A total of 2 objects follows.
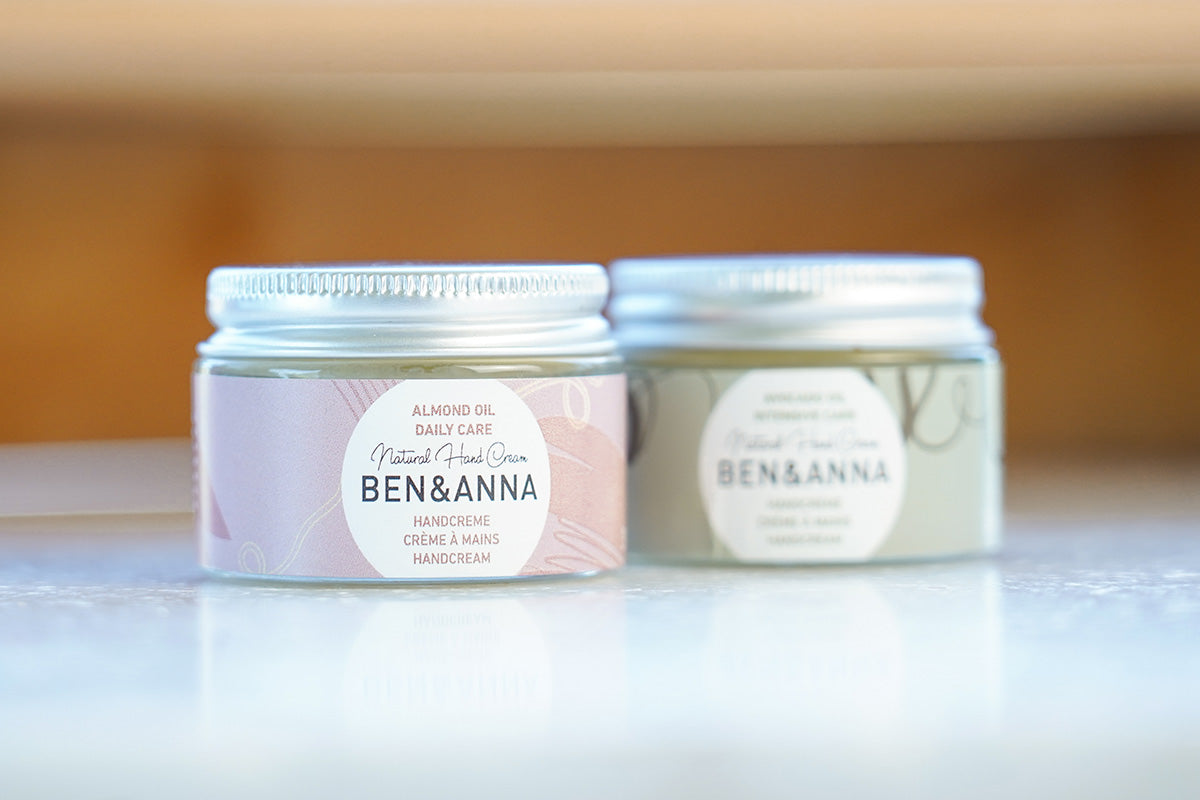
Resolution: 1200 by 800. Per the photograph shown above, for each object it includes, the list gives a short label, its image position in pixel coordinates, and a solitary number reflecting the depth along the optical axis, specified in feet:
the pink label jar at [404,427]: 1.50
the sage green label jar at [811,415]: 1.57
